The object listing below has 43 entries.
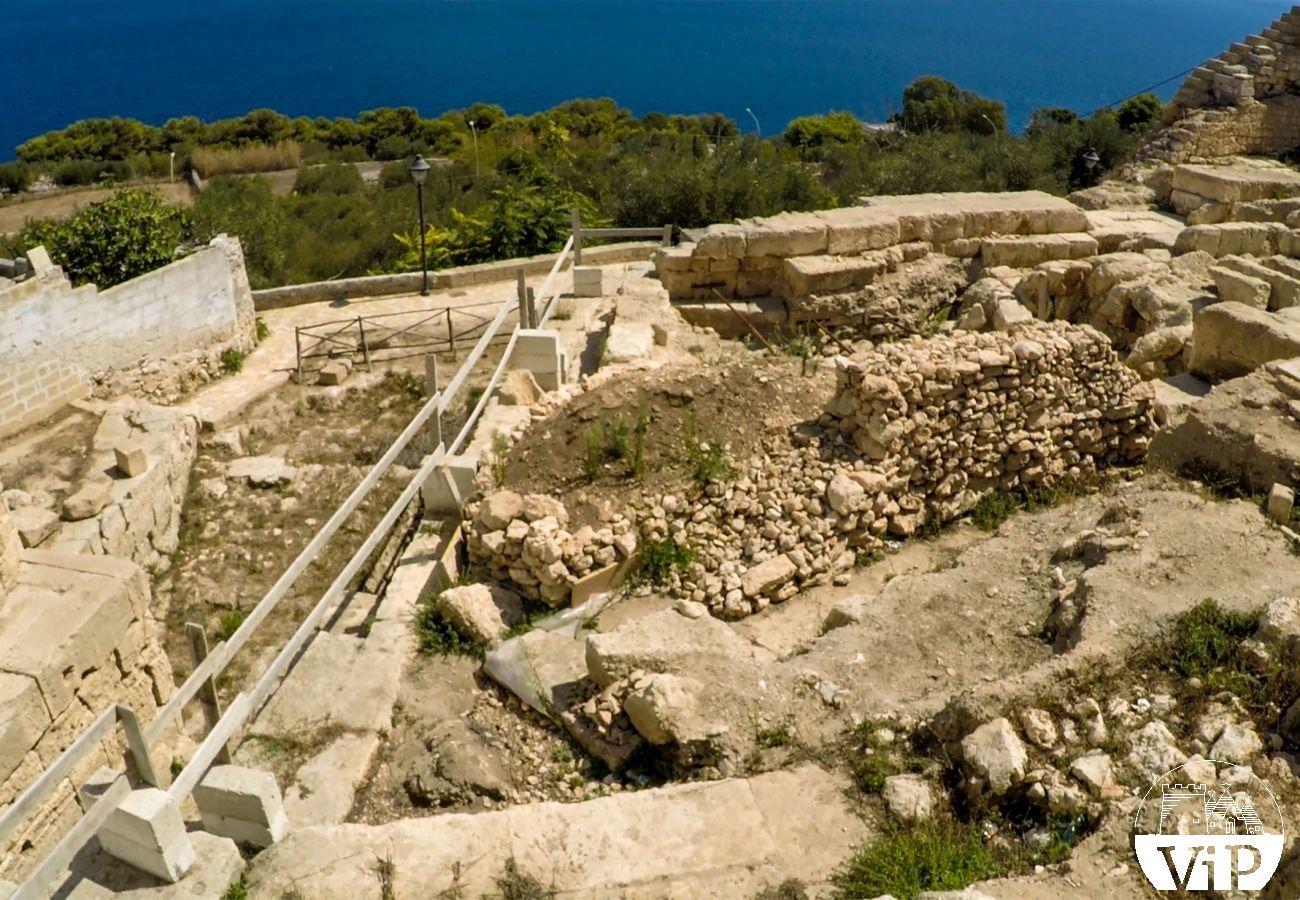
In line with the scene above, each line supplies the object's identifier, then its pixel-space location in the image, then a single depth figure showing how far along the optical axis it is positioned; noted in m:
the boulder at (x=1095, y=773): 4.82
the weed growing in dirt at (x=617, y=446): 8.22
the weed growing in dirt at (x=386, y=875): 4.56
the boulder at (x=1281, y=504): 7.33
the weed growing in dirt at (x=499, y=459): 8.27
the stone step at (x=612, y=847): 4.68
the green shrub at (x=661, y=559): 7.68
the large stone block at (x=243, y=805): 4.79
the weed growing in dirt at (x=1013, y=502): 9.09
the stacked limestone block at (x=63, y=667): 5.41
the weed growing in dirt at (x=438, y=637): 6.88
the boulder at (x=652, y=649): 6.00
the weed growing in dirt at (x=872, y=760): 5.24
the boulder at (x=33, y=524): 8.23
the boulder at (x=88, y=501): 8.81
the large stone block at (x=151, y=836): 4.30
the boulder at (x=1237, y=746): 4.87
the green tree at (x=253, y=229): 15.30
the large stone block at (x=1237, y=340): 10.08
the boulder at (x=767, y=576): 7.59
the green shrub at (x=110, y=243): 12.18
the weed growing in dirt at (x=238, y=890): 4.53
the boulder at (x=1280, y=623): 5.37
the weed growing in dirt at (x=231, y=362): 12.70
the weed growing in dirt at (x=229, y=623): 8.16
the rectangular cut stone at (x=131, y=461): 9.46
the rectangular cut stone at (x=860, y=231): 13.00
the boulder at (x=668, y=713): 5.53
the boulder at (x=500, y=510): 7.49
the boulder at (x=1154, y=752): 4.87
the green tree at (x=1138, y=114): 30.94
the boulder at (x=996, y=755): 4.91
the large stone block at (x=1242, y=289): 11.68
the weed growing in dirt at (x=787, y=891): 4.60
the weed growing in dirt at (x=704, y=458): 8.16
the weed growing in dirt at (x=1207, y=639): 5.48
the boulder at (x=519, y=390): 9.75
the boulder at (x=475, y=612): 6.90
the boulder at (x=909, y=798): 4.97
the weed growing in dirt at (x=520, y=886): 4.59
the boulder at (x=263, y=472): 10.34
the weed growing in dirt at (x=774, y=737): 5.57
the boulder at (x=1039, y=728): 5.08
